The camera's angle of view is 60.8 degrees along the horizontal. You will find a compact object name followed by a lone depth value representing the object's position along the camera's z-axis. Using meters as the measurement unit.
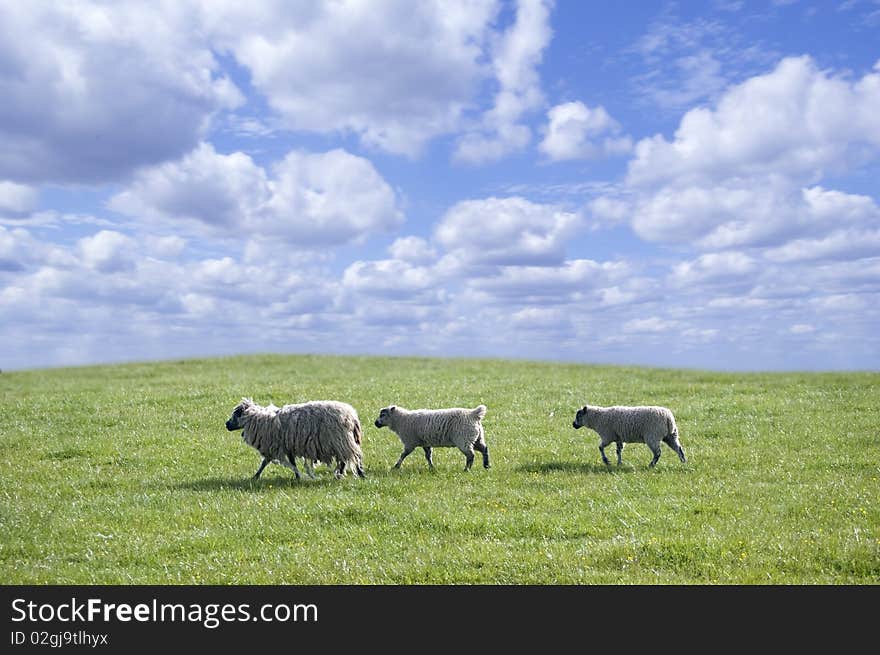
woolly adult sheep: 17.42
